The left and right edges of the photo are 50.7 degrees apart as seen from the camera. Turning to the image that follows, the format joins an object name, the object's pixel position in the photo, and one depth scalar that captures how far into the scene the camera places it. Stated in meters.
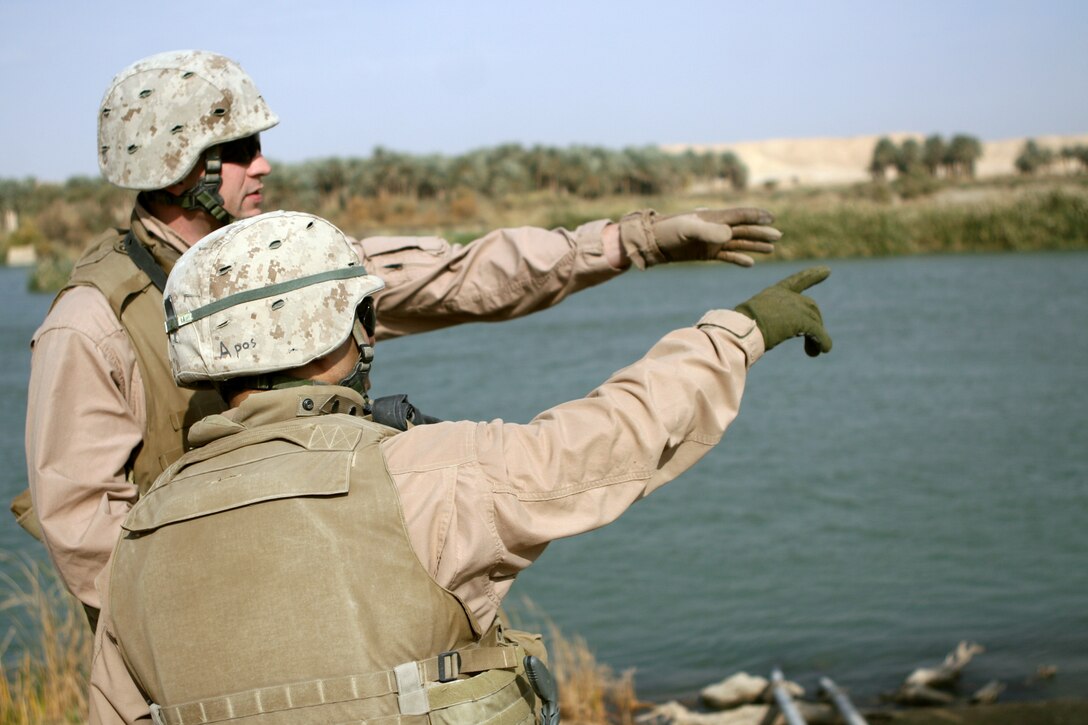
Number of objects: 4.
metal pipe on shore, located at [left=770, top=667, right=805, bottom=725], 6.00
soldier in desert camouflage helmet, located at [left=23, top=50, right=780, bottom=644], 2.71
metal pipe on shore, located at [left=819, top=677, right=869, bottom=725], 6.06
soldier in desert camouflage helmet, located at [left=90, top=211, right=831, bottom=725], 1.95
